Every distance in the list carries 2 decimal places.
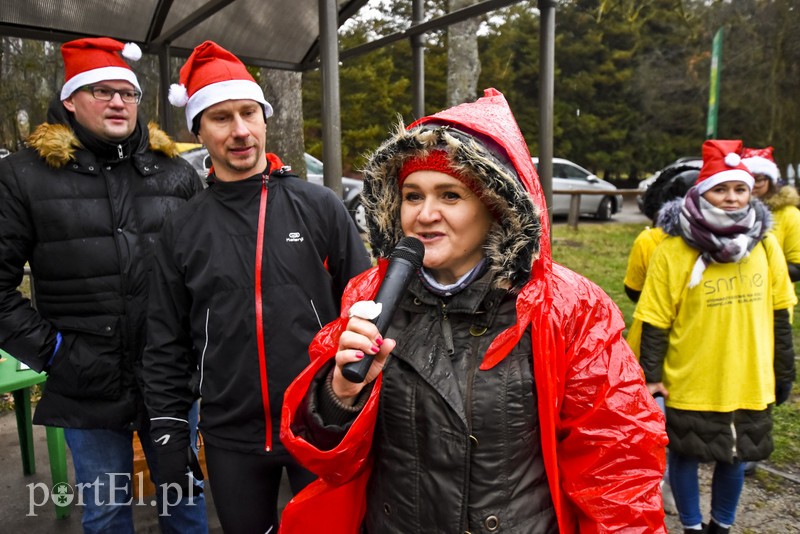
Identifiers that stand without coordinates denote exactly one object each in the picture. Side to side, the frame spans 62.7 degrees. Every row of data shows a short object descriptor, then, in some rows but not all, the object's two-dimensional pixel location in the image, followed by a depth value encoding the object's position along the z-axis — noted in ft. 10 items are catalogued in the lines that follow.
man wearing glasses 8.45
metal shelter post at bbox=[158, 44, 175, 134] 15.55
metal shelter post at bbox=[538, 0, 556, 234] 11.68
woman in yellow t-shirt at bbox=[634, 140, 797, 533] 10.03
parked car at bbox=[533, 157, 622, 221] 55.93
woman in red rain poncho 5.10
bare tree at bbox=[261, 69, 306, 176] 27.53
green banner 25.68
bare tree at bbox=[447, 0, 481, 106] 32.81
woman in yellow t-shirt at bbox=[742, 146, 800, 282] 13.66
